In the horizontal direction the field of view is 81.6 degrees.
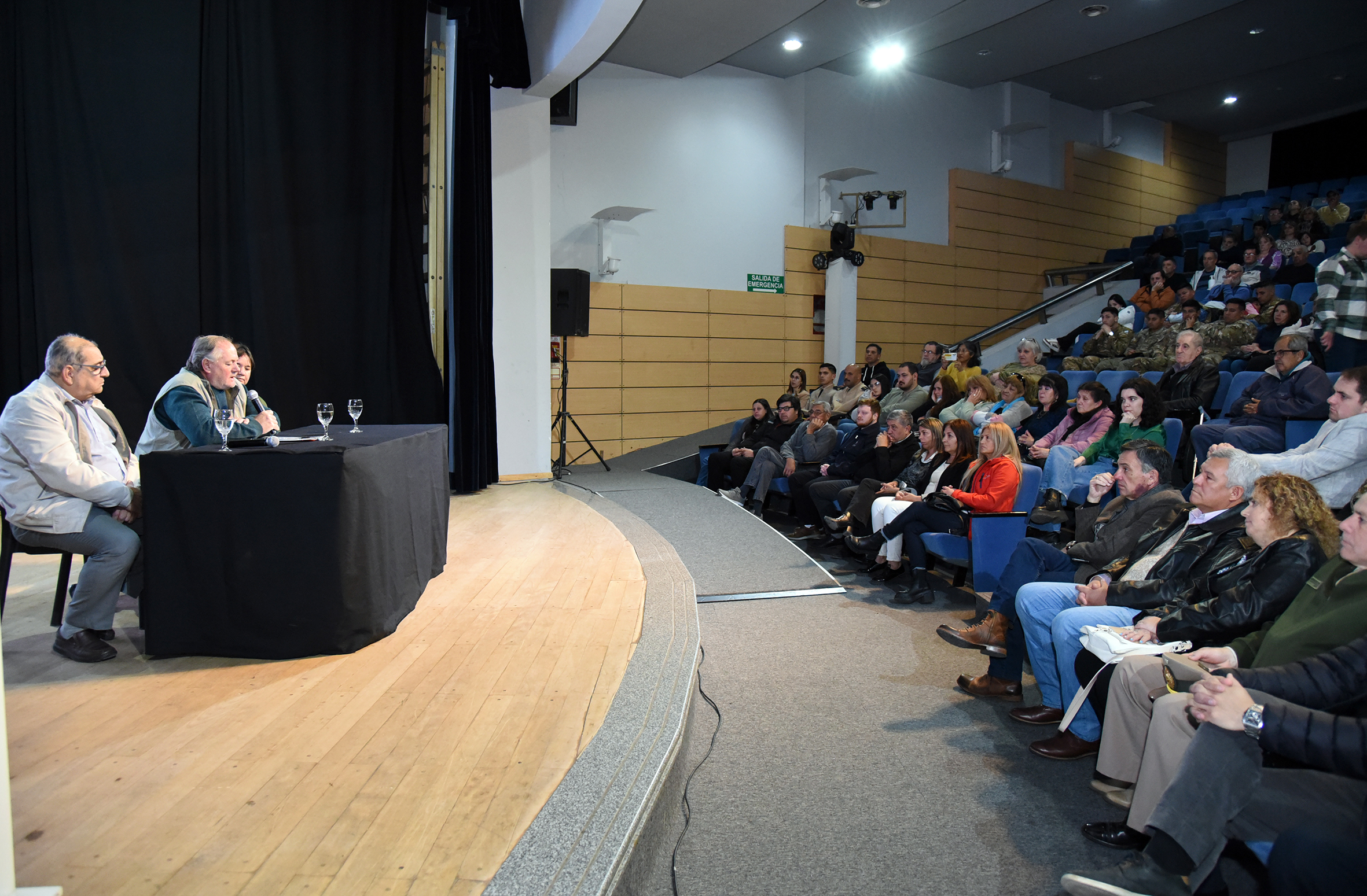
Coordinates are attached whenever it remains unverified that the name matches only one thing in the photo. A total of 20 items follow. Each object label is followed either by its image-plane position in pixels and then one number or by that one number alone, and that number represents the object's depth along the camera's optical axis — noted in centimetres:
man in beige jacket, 248
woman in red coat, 367
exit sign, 908
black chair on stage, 267
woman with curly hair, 194
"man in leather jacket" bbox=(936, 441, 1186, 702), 270
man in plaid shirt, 430
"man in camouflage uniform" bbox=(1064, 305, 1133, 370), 698
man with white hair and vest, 276
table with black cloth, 236
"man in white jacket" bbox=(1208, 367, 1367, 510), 303
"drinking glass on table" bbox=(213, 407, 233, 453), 260
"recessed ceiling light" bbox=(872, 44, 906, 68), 890
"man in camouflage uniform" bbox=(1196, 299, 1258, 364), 570
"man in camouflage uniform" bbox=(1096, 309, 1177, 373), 604
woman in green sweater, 423
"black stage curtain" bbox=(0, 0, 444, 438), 412
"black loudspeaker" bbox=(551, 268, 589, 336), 677
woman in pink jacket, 454
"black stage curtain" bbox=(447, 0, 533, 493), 550
